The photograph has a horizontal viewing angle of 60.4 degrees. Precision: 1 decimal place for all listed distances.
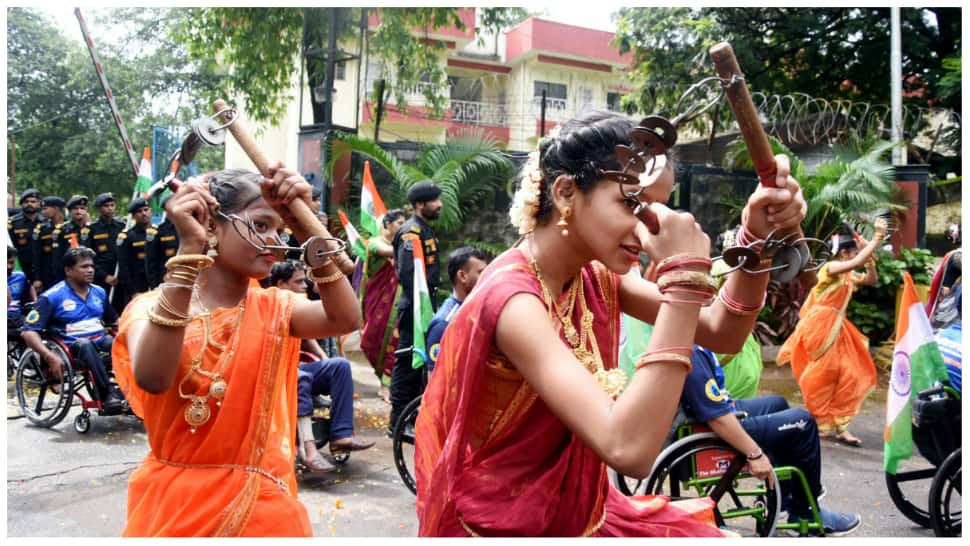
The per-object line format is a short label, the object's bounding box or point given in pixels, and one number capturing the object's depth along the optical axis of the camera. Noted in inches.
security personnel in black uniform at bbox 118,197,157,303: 342.6
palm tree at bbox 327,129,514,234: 425.1
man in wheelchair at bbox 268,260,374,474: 215.2
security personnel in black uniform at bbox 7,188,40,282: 446.9
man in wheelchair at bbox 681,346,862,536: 162.2
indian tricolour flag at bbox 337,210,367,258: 317.3
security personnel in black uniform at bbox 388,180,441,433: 249.4
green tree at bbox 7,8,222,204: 778.2
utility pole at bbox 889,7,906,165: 476.1
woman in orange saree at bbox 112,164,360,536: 92.0
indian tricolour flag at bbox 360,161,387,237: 323.9
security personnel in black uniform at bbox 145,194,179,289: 309.0
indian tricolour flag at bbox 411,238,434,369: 221.6
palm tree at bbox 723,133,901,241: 422.0
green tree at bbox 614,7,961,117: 602.2
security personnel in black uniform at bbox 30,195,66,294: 429.7
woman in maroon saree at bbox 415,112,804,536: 66.9
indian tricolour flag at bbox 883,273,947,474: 178.4
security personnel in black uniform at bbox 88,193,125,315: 372.5
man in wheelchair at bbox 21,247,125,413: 258.7
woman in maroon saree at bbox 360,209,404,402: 295.6
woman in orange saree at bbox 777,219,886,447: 279.0
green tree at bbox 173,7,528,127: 482.6
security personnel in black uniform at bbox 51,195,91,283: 401.1
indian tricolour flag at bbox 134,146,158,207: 268.5
